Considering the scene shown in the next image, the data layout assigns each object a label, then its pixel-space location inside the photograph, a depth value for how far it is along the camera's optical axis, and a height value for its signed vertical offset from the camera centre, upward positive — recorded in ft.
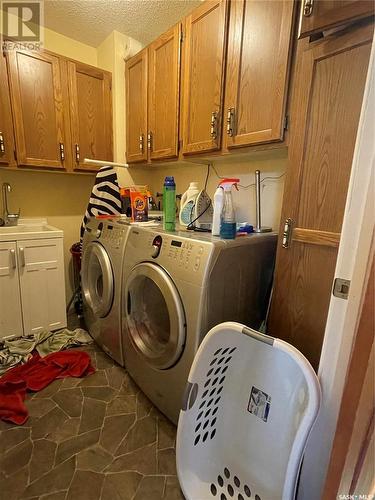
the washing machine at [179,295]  3.41 -1.46
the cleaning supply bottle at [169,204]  4.45 -0.05
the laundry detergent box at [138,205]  5.34 -0.12
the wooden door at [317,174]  2.70 +0.41
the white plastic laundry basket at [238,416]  2.79 -2.64
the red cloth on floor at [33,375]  4.24 -3.67
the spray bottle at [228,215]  3.69 -0.17
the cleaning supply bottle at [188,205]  4.97 -0.07
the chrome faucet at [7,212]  6.91 -0.53
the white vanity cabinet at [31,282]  5.96 -2.23
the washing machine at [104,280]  5.01 -1.87
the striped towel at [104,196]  6.62 +0.05
